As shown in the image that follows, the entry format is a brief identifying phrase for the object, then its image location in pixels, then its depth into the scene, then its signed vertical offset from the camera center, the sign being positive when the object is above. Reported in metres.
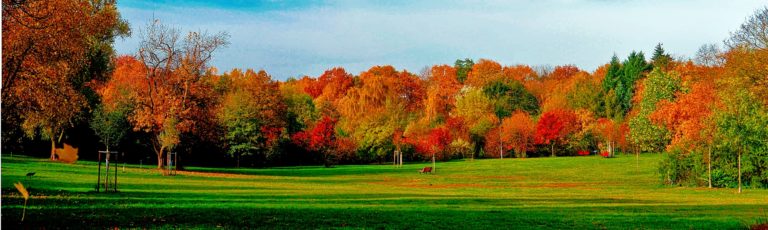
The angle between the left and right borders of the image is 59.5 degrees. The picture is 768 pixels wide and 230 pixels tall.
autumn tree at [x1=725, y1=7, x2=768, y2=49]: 44.16 +8.00
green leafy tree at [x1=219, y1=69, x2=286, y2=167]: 76.62 +3.28
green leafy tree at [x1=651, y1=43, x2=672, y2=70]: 106.26 +15.42
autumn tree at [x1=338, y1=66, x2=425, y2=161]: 91.62 +5.67
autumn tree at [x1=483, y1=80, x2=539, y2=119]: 106.75 +8.62
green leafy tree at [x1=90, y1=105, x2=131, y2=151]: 59.94 +1.94
